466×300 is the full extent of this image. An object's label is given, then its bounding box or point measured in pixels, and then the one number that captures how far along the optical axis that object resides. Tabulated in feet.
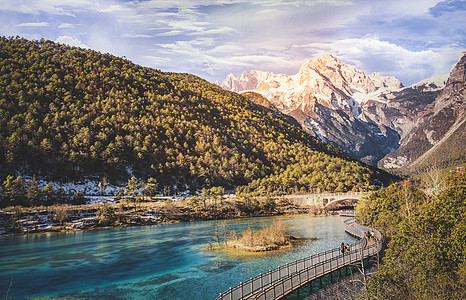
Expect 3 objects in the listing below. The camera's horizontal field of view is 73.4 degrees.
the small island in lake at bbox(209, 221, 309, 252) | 170.40
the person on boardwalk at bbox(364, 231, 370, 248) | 139.70
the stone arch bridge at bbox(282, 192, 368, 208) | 411.36
